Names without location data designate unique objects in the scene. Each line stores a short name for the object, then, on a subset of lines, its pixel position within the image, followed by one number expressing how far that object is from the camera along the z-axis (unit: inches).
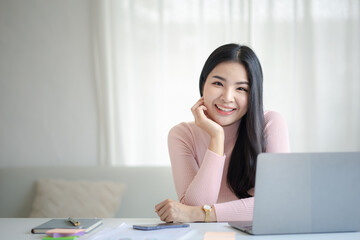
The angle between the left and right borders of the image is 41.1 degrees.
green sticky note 51.2
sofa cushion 117.8
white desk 49.6
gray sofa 120.4
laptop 48.5
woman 76.7
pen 56.2
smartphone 55.0
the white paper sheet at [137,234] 50.7
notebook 55.3
